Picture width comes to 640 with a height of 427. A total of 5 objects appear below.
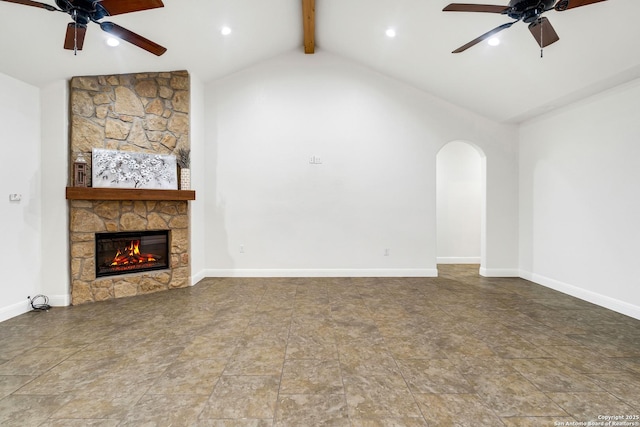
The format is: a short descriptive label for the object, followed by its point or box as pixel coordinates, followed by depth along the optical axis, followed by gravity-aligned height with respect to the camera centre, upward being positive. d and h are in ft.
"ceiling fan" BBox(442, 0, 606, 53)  6.70 +5.03
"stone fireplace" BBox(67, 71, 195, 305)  11.51 +0.74
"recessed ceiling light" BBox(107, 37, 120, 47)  10.17 +6.23
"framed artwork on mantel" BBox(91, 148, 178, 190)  11.68 +1.90
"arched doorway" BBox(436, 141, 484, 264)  19.43 +0.54
